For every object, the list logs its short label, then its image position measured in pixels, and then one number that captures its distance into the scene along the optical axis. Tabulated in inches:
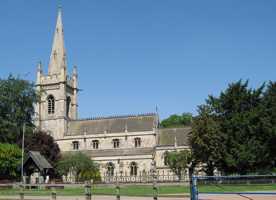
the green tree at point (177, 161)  2888.8
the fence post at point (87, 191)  806.5
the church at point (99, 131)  3324.3
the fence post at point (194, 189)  561.9
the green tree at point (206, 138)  1990.7
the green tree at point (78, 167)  2999.5
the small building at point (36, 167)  1732.3
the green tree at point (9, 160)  2033.7
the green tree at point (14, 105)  2527.1
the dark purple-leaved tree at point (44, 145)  2706.7
